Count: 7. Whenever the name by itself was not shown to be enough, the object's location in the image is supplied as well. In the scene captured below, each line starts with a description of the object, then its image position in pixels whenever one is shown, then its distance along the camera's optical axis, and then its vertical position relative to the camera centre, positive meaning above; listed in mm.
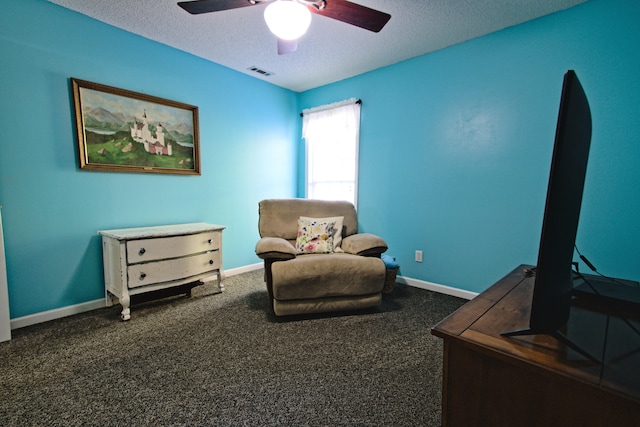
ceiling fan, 1548 +975
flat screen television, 664 -87
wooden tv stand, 589 -432
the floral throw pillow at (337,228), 2779 -496
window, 3467 +368
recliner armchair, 2131 -712
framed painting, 2311 +389
